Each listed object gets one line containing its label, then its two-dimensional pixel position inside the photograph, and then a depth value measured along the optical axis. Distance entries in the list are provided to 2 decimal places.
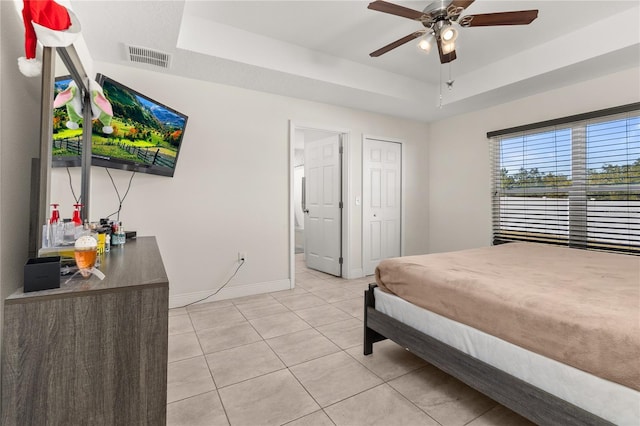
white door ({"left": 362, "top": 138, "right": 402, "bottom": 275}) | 4.53
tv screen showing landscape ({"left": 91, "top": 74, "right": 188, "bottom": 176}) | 2.55
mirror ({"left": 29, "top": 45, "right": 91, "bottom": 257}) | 1.14
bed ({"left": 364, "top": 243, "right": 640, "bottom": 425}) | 1.10
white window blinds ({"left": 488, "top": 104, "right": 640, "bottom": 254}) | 3.01
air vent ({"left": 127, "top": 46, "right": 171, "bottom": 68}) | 2.64
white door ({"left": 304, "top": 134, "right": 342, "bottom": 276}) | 4.49
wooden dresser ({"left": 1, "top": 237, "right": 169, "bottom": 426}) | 0.87
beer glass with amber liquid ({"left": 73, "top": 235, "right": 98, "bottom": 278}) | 1.09
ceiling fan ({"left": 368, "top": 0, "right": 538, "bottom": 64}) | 1.99
